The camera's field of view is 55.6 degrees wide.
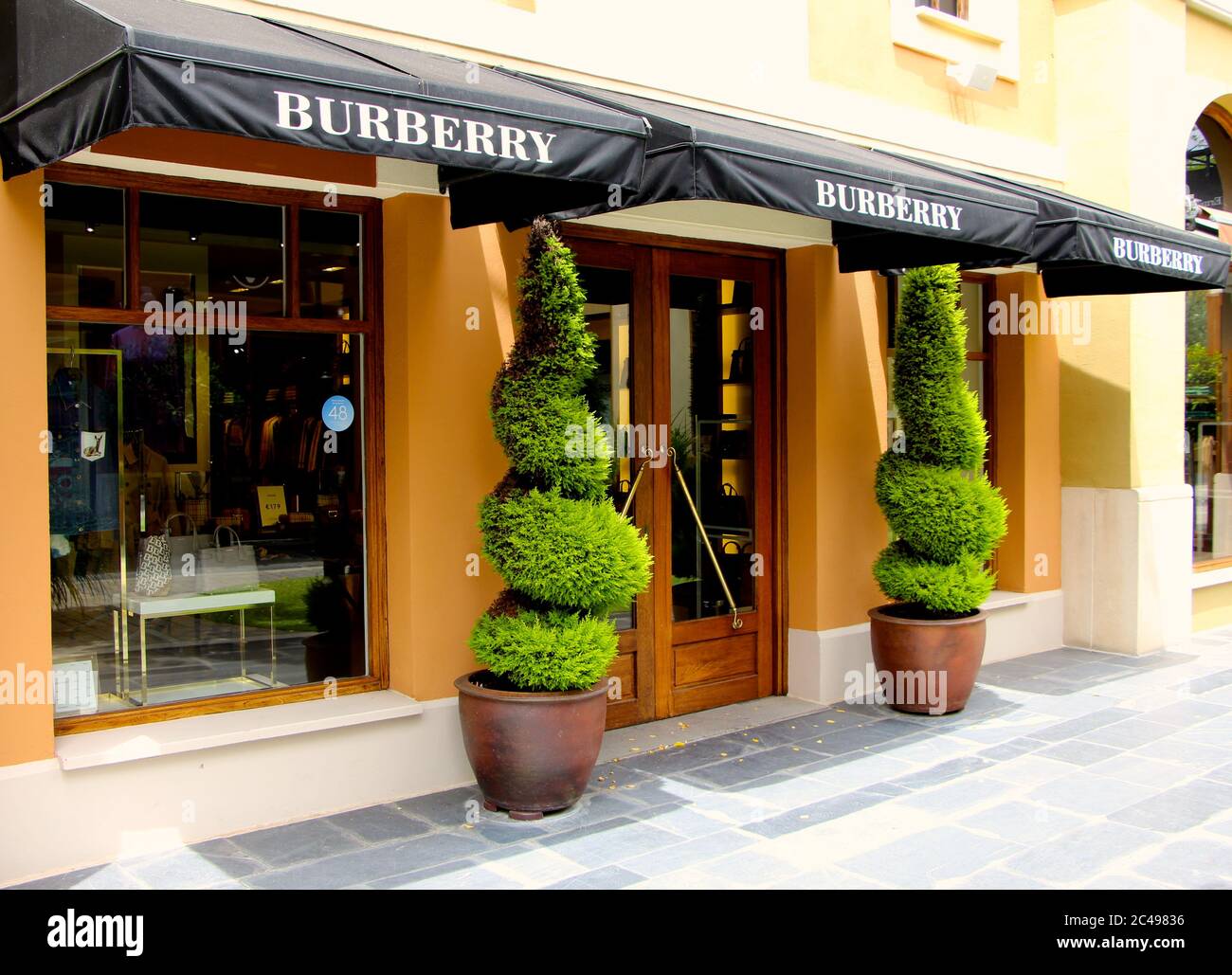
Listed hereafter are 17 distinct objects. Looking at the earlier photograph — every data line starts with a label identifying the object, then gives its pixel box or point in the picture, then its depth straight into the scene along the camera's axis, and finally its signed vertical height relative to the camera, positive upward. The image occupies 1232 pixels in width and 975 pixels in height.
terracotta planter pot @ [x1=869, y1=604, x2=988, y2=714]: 7.02 -1.18
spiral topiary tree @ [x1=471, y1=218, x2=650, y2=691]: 5.16 -0.23
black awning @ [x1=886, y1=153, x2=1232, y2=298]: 7.14 +1.38
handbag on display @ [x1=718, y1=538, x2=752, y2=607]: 7.45 -0.65
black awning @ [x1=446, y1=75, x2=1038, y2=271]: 5.11 +1.34
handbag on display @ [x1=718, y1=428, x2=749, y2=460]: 7.41 +0.14
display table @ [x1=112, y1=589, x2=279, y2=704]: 5.19 -0.62
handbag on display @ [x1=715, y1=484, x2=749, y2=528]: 7.43 -0.27
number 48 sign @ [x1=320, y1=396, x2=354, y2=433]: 5.69 +0.28
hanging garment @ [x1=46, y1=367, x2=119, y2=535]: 4.93 +0.08
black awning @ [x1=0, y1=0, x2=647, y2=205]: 3.68 +1.30
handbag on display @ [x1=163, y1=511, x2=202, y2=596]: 5.36 -0.41
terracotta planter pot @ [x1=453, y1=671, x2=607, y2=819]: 5.11 -1.21
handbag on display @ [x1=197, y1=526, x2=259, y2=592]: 5.46 -0.45
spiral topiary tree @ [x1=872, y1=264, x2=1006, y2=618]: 7.09 -0.07
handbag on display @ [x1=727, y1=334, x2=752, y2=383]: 7.48 +0.66
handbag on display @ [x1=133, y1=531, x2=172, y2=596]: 5.26 -0.42
